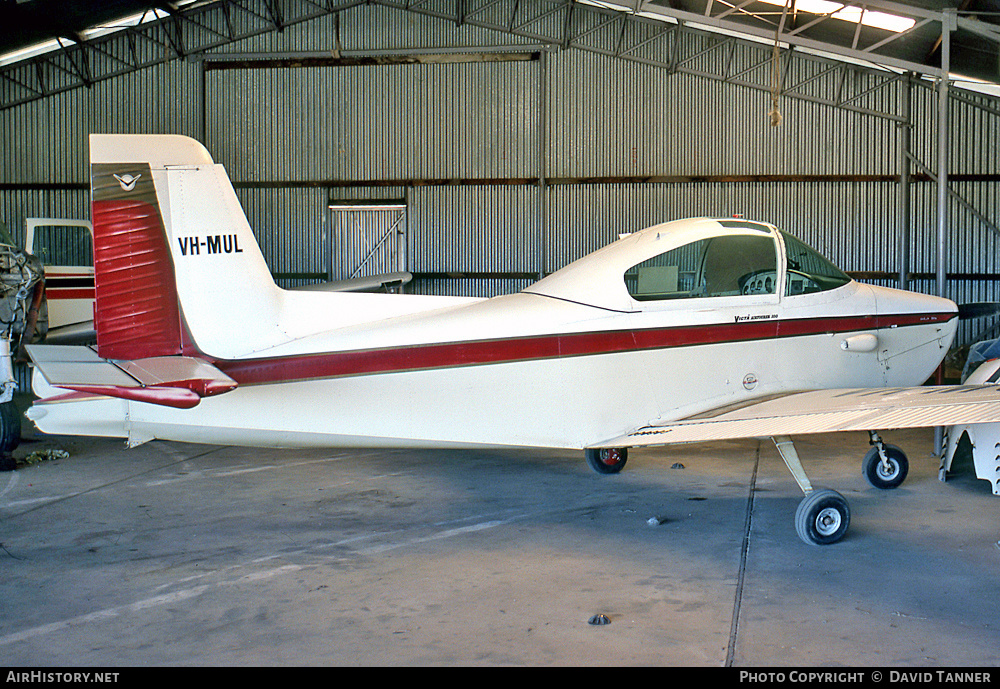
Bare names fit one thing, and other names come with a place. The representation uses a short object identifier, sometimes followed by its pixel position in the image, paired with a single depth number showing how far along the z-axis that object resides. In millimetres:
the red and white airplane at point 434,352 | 5562
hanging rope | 10614
